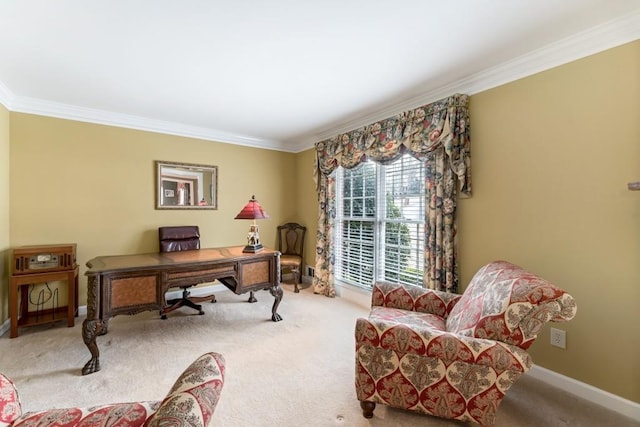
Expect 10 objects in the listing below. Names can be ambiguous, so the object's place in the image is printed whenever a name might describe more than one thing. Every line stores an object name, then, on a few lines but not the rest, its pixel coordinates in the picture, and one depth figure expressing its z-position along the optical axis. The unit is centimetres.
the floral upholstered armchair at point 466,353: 135
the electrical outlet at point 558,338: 192
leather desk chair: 330
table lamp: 299
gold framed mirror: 366
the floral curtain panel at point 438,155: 245
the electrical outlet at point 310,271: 446
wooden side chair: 461
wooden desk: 210
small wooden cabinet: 256
